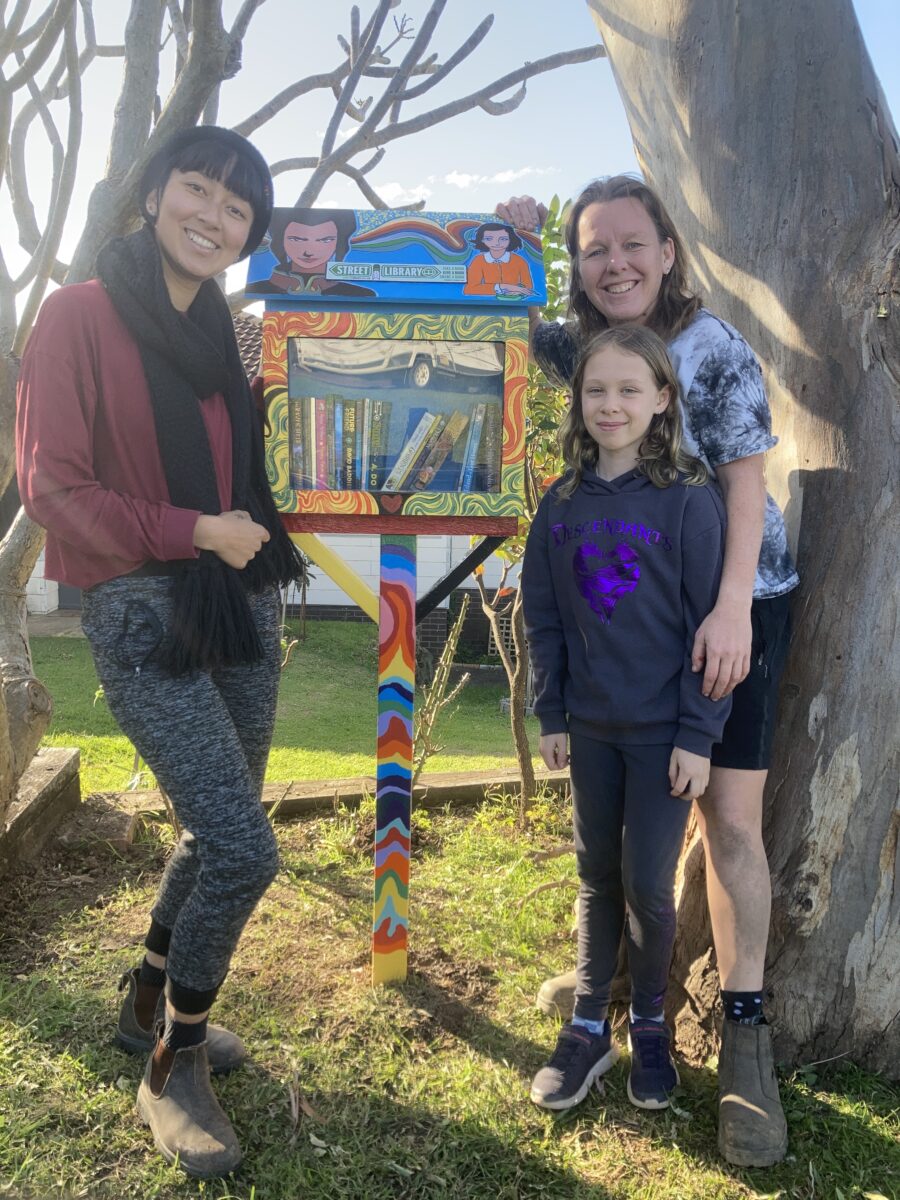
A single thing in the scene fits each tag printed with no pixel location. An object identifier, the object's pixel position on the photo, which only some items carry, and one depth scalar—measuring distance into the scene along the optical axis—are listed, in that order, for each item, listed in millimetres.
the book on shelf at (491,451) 2434
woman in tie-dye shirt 1980
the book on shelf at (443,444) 2432
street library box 2301
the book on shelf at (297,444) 2352
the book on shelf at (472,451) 2438
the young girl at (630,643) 1982
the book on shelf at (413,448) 2426
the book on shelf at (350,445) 2408
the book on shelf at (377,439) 2418
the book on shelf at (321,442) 2389
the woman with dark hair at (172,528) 1812
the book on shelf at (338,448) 2400
